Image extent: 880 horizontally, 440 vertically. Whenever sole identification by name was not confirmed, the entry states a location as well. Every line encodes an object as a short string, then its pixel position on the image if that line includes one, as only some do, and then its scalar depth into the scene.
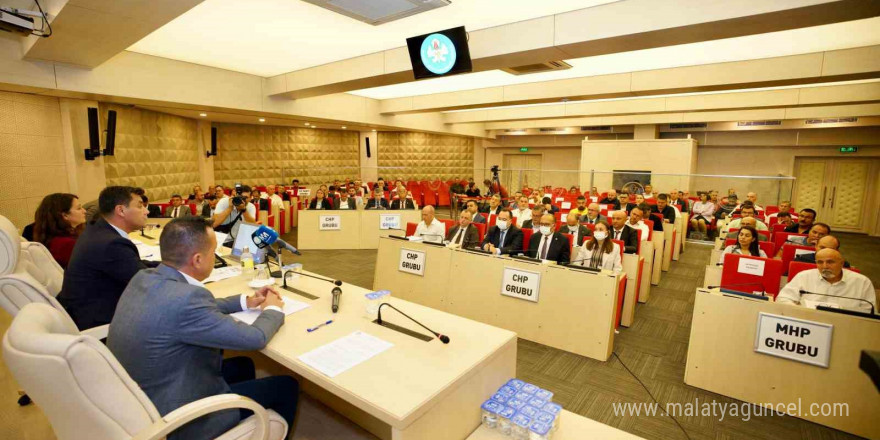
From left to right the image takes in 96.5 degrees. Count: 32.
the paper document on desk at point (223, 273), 3.12
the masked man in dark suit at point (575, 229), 5.39
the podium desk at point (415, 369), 1.58
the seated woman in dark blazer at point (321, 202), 8.91
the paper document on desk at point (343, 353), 1.81
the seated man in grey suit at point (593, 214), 6.13
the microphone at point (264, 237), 2.92
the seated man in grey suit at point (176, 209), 7.36
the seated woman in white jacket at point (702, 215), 9.60
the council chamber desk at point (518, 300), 3.73
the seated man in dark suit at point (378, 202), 8.89
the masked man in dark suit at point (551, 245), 4.64
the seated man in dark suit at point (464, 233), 5.47
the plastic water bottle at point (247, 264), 3.29
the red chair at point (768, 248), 5.09
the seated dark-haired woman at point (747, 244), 4.49
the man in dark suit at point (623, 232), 5.27
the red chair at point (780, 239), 5.77
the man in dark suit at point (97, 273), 2.37
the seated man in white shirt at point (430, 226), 5.77
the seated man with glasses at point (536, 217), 5.66
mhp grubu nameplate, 2.84
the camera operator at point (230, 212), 5.41
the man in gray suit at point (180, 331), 1.61
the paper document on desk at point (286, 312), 2.25
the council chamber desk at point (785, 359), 2.78
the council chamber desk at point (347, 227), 8.32
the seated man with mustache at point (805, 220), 5.77
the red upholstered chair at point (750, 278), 3.97
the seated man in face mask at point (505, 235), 5.12
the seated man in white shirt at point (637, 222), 5.73
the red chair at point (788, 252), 4.67
